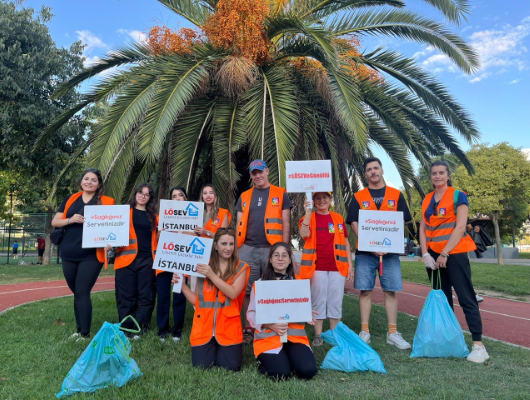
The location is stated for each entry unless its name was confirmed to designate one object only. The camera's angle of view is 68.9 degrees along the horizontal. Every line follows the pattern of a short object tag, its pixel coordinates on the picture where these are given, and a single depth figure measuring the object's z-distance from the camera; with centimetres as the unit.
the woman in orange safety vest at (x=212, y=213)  478
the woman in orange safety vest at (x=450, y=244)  402
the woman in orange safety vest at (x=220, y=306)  359
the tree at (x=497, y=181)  2024
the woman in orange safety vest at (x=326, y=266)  438
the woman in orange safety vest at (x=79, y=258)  437
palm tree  568
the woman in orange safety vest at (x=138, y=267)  461
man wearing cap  451
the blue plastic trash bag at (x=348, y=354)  353
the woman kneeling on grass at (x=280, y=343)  335
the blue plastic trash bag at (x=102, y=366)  291
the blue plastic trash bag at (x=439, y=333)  386
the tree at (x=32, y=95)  1279
